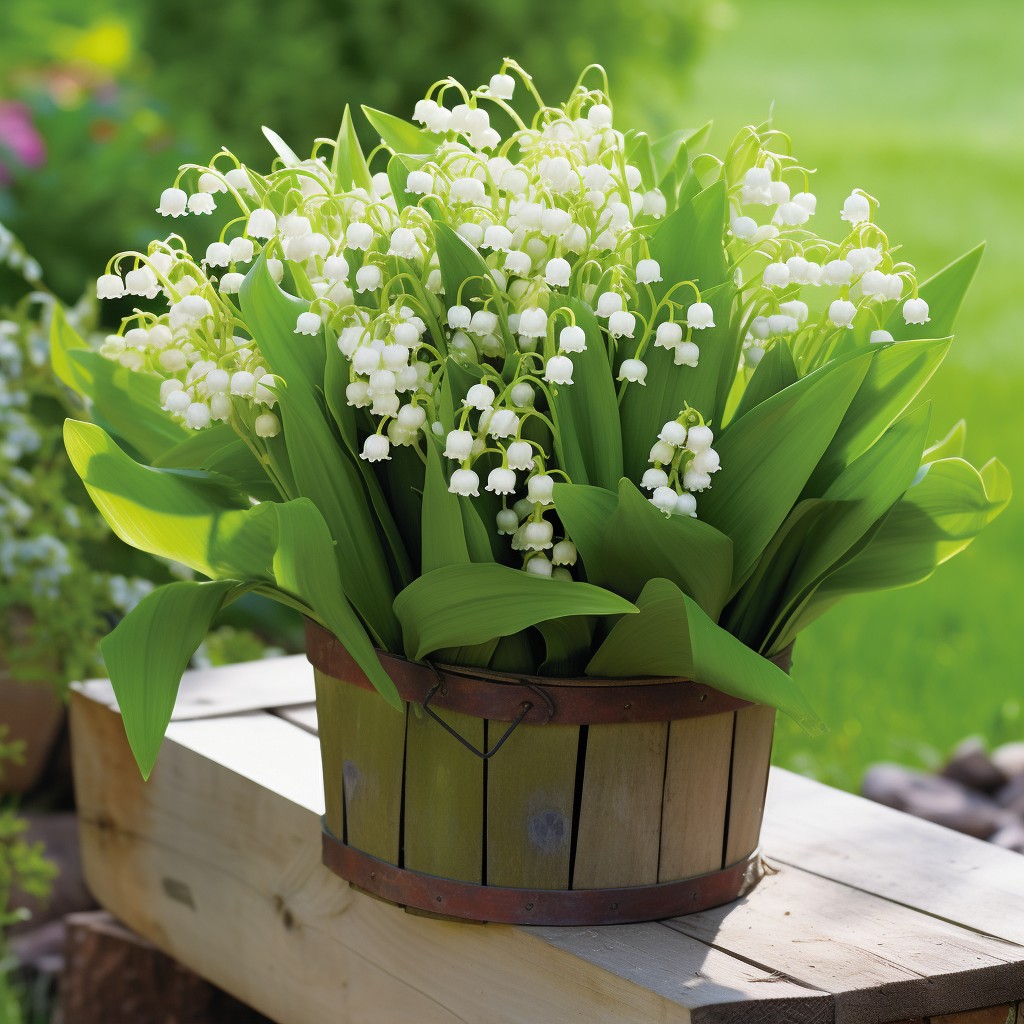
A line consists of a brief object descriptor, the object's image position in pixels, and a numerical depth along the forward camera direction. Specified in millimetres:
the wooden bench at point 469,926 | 2654
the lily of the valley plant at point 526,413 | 2443
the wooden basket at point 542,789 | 2656
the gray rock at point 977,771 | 5949
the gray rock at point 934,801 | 5492
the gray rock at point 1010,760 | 5988
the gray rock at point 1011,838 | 5027
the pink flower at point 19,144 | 7348
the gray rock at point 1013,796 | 5664
